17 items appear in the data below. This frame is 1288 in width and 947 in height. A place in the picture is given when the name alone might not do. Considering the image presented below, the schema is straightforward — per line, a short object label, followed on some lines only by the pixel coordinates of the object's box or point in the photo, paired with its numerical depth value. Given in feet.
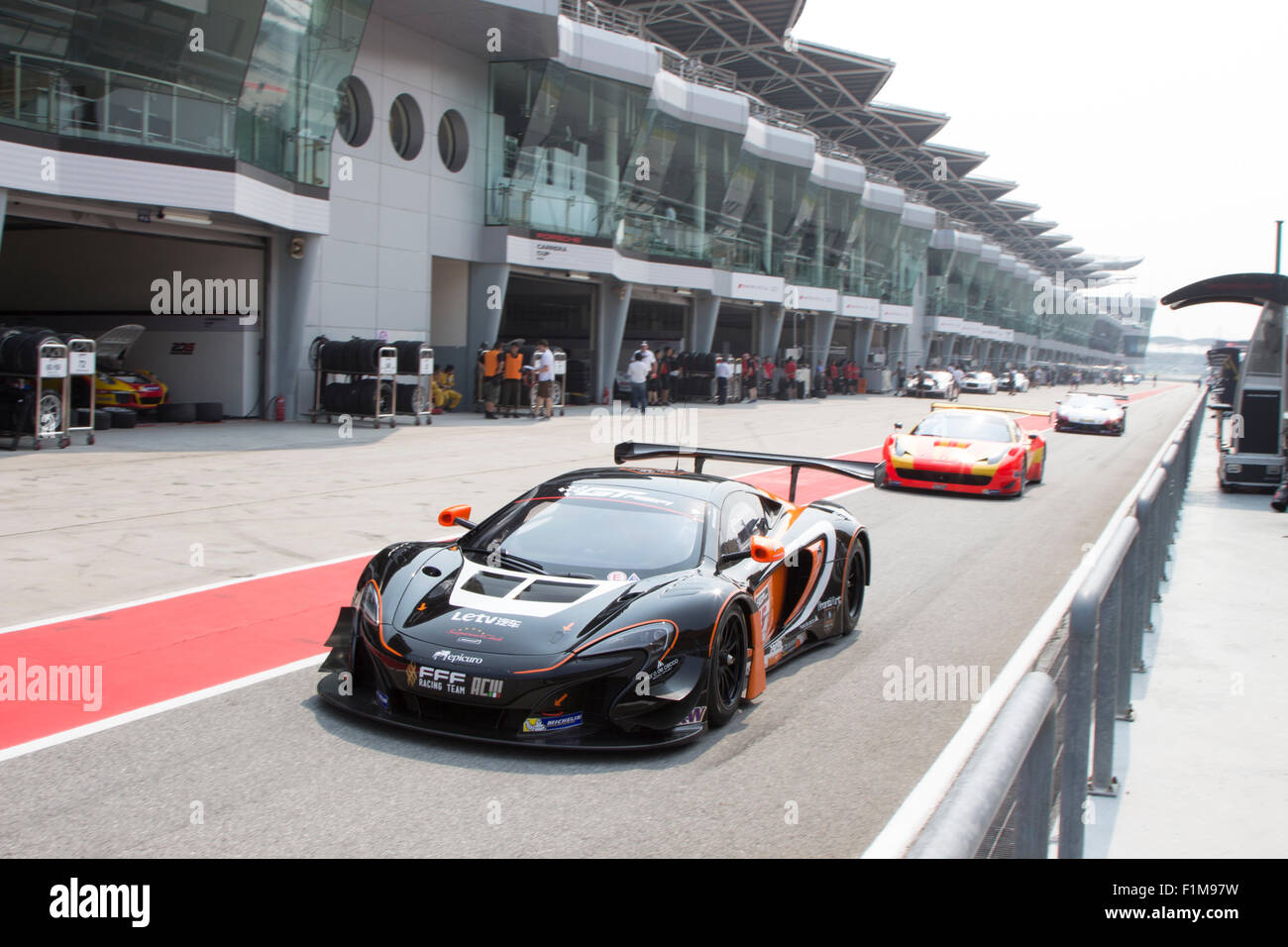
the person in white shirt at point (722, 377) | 131.34
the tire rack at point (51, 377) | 52.49
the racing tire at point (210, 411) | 75.92
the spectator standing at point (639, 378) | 107.45
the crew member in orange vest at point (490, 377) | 91.97
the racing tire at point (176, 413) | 74.08
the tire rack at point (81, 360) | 54.34
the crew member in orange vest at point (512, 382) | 92.17
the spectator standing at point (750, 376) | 142.41
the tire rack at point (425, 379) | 78.18
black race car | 16.99
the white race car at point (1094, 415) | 108.27
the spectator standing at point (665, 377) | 124.47
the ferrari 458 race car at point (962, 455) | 53.11
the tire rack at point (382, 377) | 75.66
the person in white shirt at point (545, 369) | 93.76
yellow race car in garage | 70.13
